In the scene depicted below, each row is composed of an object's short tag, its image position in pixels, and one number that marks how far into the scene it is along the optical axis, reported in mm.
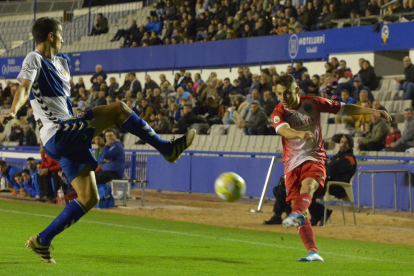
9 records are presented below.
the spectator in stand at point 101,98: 27859
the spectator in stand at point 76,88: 31595
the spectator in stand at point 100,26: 35062
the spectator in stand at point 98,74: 29406
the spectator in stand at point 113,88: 28859
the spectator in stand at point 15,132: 28188
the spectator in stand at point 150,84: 27266
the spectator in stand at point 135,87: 28072
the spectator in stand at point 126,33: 32438
